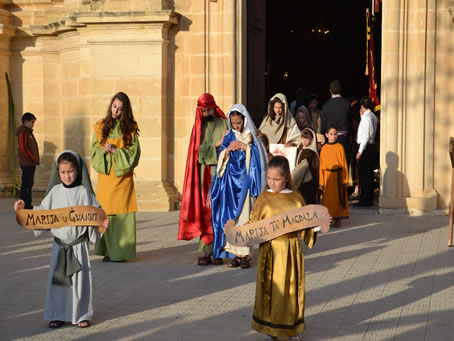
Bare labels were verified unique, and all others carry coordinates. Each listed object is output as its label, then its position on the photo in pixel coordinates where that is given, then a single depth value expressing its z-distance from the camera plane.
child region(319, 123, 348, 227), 11.17
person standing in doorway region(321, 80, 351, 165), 13.02
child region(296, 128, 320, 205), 10.63
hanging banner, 13.41
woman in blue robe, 8.21
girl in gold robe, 5.35
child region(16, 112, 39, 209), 12.57
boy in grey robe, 5.89
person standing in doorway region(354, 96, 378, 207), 12.94
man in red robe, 8.71
